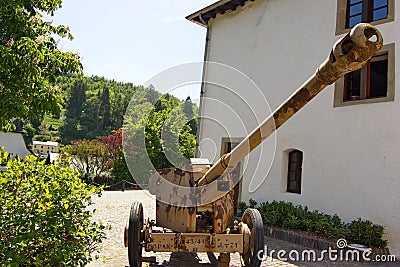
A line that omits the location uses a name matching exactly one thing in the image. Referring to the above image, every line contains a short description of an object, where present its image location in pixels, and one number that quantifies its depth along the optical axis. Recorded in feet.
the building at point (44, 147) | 171.81
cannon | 16.43
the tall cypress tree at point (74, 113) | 224.12
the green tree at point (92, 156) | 78.79
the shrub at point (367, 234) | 23.72
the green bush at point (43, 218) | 11.62
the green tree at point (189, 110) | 43.82
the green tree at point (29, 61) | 19.86
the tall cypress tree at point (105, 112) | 233.27
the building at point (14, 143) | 84.30
